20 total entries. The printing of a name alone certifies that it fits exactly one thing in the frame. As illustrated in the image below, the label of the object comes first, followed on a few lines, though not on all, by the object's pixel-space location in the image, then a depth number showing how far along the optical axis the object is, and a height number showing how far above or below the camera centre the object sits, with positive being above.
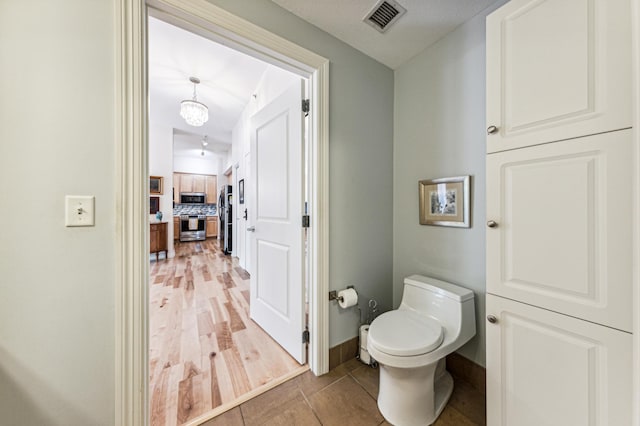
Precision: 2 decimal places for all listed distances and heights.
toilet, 1.09 -0.69
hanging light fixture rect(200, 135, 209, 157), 5.35 +1.76
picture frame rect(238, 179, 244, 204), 4.02 +0.39
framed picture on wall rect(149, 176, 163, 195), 4.64 +0.58
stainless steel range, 7.22 -0.48
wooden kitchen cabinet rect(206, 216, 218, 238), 7.75 -0.48
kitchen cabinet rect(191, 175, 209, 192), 7.46 +0.99
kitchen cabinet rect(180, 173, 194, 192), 7.23 +0.98
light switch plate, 0.85 +0.01
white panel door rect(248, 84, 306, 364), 1.59 -0.06
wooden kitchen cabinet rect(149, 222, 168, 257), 4.52 -0.51
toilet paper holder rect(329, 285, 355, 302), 1.55 -0.58
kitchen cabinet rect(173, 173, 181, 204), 7.14 +0.78
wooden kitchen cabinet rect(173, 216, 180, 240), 7.15 -0.47
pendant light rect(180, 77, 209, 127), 3.08 +1.41
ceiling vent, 1.34 +1.23
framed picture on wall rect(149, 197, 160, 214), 4.79 +0.18
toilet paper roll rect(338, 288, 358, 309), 1.53 -0.59
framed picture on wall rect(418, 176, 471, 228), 1.45 +0.07
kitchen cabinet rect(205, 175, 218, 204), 7.71 +0.83
